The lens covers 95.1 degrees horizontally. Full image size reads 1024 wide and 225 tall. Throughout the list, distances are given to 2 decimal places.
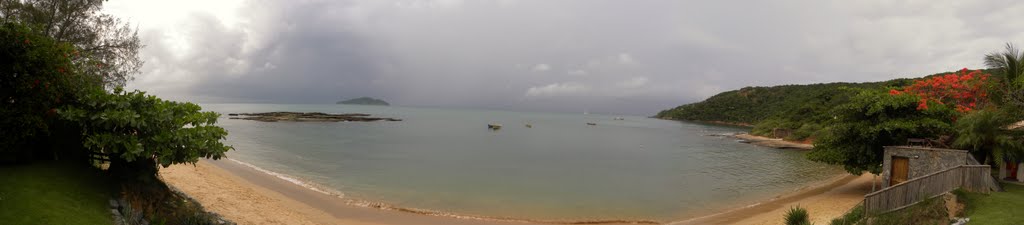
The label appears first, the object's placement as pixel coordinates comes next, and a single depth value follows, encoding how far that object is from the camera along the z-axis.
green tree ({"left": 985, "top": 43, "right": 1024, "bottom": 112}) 16.47
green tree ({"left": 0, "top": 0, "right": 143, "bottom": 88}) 16.06
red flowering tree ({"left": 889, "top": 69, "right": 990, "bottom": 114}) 20.34
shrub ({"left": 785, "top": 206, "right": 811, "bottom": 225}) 14.92
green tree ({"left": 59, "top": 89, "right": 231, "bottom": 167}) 9.65
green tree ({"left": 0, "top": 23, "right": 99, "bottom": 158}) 8.78
